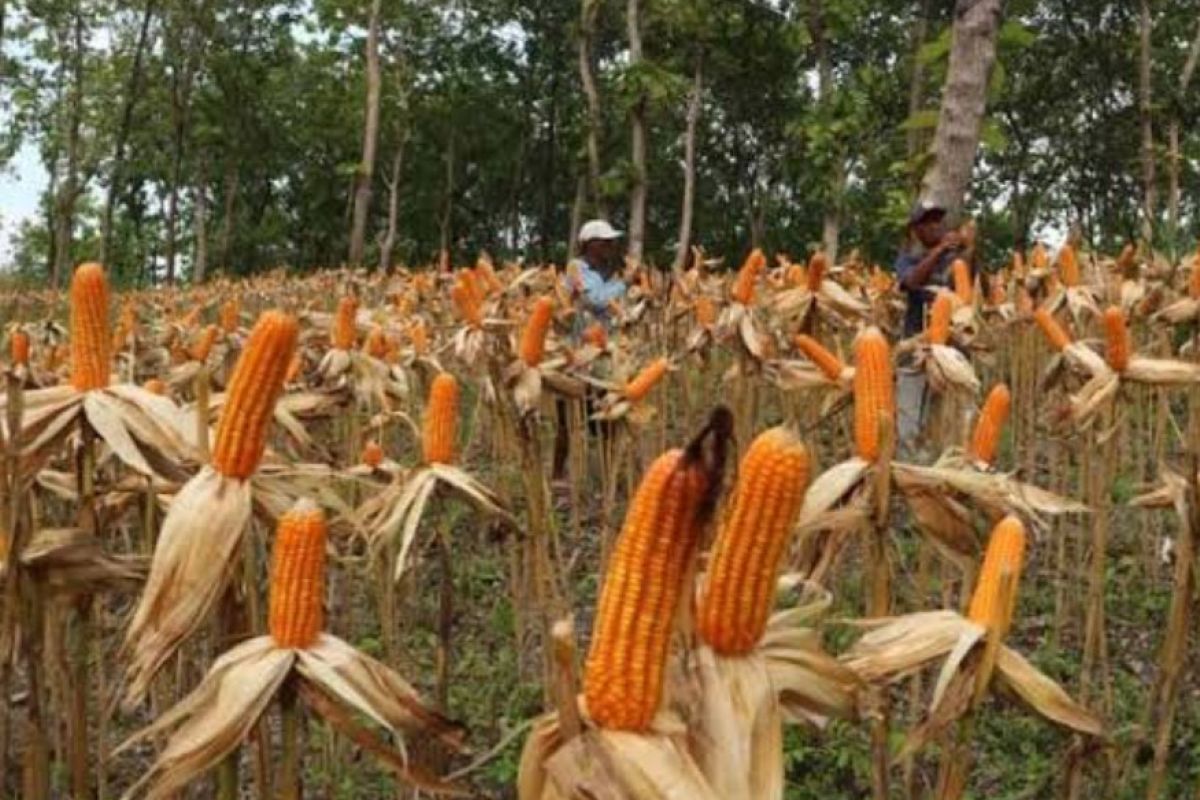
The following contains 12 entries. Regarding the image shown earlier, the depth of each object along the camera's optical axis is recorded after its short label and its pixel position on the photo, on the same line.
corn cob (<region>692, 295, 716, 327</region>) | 6.50
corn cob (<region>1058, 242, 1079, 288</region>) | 7.03
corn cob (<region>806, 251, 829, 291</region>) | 6.27
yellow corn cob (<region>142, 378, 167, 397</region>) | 2.86
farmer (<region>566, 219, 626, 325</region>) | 8.01
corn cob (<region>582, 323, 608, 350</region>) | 6.19
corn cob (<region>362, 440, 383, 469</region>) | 3.48
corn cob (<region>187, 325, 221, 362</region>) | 3.91
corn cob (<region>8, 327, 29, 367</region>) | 3.21
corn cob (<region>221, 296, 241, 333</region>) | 5.77
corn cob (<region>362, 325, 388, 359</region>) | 5.17
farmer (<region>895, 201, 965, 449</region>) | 6.80
